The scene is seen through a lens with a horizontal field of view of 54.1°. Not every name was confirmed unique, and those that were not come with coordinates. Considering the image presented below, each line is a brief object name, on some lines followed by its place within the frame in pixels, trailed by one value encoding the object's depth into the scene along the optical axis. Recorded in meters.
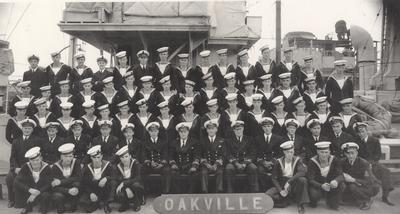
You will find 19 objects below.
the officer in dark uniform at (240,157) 4.90
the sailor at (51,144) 5.12
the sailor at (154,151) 5.09
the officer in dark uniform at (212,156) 4.88
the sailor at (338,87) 5.94
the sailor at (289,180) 4.65
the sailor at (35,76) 6.20
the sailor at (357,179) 4.74
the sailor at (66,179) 4.62
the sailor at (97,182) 4.67
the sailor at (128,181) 4.70
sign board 4.04
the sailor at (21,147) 5.01
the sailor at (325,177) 4.68
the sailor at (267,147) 5.00
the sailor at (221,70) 6.13
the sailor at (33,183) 4.63
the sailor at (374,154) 5.00
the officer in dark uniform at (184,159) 4.98
